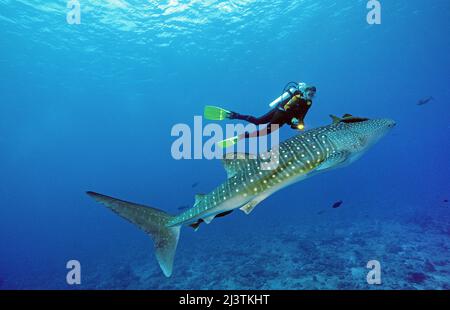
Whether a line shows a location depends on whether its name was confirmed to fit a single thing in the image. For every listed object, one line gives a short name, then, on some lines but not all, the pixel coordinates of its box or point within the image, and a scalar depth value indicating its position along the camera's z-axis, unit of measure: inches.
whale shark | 185.8
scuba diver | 289.9
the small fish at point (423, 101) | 698.2
